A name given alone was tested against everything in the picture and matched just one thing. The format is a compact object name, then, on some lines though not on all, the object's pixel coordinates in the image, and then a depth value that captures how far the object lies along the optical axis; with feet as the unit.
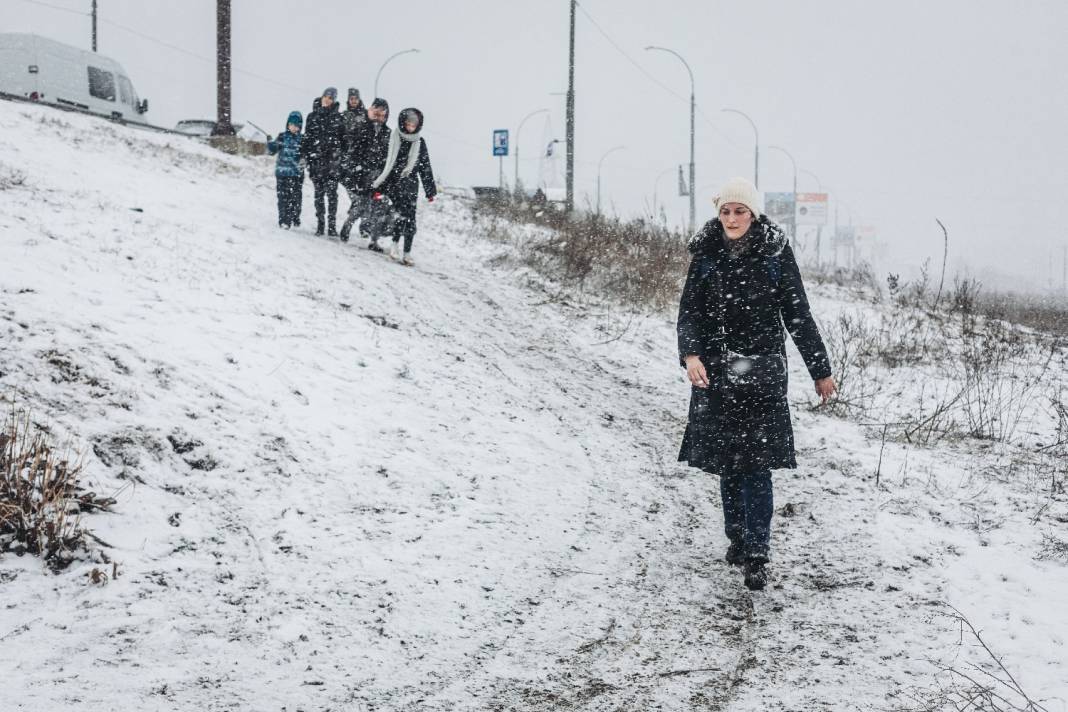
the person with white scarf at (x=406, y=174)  34.58
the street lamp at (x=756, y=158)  131.34
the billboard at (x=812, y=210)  273.33
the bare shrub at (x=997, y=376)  21.63
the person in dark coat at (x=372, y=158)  35.81
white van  71.36
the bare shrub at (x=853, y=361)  23.88
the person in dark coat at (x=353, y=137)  36.17
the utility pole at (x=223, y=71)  79.97
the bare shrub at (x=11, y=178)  28.90
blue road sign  110.11
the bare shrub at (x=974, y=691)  8.40
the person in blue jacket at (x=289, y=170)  37.73
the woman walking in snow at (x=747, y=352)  12.30
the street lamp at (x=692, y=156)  89.81
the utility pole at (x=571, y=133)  67.56
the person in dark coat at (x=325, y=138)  36.60
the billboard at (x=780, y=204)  243.19
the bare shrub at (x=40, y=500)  10.03
